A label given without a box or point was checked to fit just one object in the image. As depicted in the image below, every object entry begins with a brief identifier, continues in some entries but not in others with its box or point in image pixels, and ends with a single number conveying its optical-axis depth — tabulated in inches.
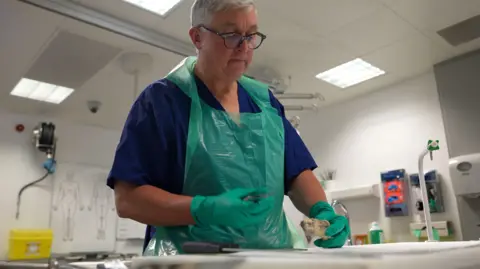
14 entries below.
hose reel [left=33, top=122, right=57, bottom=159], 141.9
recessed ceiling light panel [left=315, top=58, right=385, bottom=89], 116.7
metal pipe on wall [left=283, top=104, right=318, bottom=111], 109.9
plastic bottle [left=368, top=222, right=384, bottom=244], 114.5
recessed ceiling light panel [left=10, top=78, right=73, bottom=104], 123.1
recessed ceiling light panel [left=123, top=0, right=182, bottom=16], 85.2
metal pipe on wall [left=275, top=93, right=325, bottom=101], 107.1
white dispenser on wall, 100.7
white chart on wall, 146.3
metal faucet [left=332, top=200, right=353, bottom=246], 118.4
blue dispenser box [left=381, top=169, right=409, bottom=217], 117.9
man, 28.6
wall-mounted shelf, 125.9
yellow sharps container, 128.7
